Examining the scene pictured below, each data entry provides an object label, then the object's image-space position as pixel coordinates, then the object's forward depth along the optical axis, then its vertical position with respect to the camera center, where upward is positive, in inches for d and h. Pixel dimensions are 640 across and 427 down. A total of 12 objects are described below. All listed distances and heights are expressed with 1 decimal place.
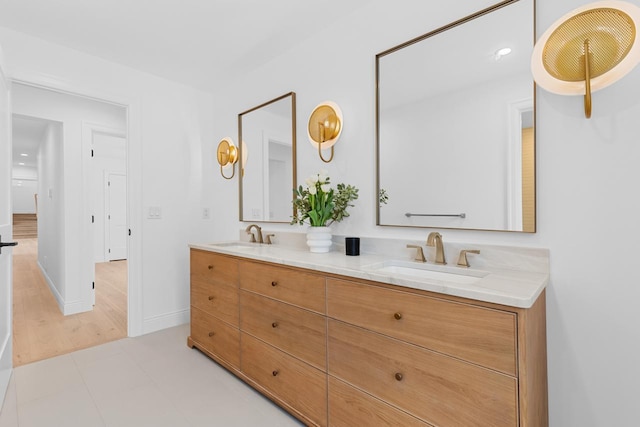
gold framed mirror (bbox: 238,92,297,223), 99.2 +17.5
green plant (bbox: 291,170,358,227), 79.7 +3.0
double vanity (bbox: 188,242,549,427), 39.5 -20.1
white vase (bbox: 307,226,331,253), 79.7 -6.9
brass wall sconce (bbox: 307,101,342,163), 83.7 +23.3
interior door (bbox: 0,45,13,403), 72.8 -5.0
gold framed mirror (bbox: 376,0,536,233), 55.6 +17.1
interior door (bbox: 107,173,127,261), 260.1 -3.0
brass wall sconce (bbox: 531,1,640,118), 44.5 +24.0
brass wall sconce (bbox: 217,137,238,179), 118.9 +22.3
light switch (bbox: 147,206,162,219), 115.5 +0.0
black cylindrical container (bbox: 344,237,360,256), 73.9 -8.1
